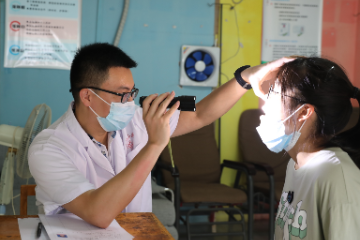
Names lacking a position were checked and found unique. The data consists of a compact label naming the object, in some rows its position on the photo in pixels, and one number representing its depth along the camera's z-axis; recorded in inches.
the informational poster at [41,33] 120.3
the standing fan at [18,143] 72.5
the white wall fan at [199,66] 133.8
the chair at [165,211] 97.6
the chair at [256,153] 133.5
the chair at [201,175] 108.3
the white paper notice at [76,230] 43.3
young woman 39.0
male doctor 46.3
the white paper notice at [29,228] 43.1
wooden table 44.7
